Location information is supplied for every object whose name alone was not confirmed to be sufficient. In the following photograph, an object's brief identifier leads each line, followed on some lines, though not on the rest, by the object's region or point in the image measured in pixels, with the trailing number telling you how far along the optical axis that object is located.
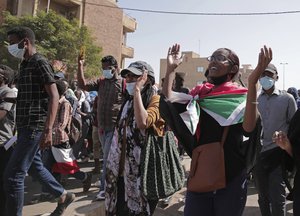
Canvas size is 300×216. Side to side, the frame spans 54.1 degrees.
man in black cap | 3.31
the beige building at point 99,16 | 21.58
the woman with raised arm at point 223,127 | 2.06
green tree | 18.35
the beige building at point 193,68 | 52.89
